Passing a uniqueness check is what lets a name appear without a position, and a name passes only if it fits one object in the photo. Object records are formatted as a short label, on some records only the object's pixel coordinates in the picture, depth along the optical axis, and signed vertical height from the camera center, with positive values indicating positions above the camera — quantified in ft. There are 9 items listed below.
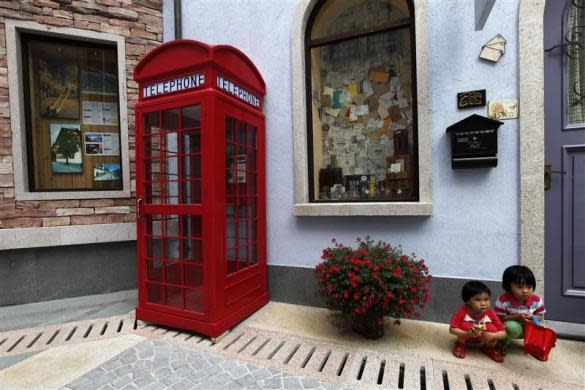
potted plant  8.64 -2.99
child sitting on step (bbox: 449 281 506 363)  8.20 -3.97
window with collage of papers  11.58 +3.47
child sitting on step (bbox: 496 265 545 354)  8.24 -3.48
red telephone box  9.54 +0.01
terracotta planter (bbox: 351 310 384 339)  9.39 -4.53
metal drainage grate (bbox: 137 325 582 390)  7.45 -4.99
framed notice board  13.44 +3.55
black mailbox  9.57 +1.30
